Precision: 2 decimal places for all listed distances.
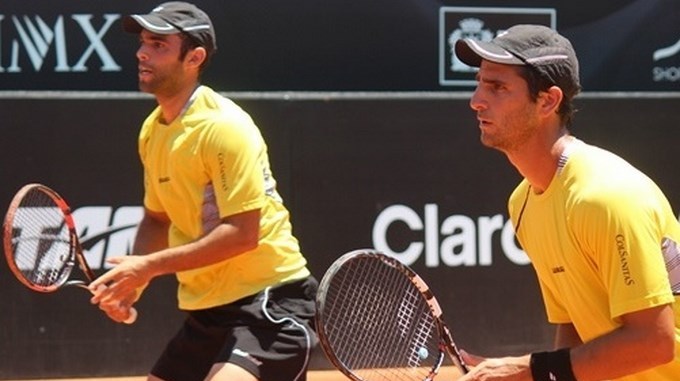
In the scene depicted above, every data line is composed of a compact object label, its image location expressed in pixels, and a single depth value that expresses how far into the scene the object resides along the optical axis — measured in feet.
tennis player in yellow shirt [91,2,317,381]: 35.53
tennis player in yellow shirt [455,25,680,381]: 23.82
